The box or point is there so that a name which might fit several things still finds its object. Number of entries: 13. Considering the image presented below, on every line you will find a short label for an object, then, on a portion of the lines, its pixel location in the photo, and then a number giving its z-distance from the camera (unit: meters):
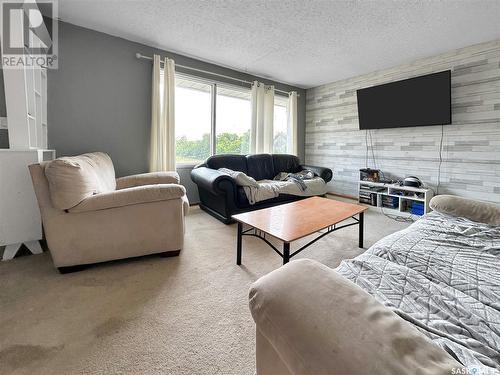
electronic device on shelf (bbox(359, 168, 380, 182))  3.97
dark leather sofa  2.96
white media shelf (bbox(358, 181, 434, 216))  3.32
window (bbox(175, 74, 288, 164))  3.75
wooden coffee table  1.69
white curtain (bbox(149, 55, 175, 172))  3.27
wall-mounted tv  3.26
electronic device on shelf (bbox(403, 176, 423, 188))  3.45
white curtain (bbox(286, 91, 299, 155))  4.91
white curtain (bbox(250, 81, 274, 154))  4.35
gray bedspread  0.65
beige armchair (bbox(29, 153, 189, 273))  1.73
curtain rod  3.17
